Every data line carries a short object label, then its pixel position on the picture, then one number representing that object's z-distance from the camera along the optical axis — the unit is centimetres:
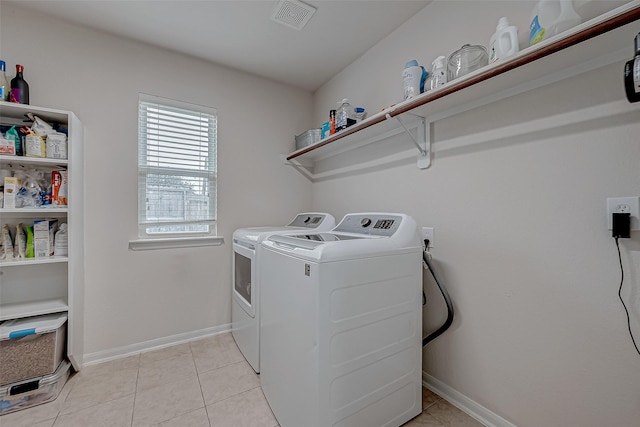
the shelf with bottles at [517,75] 85
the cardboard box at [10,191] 157
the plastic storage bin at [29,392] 146
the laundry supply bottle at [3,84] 159
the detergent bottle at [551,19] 98
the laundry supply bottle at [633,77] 80
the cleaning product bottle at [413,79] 151
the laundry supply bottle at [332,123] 209
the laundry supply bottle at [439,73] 141
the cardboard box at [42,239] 167
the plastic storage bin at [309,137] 246
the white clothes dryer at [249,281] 179
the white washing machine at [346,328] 111
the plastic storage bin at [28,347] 149
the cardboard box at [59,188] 170
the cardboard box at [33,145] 161
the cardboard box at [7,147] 156
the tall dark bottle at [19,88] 165
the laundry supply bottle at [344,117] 200
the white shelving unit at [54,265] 162
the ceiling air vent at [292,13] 171
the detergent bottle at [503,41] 113
